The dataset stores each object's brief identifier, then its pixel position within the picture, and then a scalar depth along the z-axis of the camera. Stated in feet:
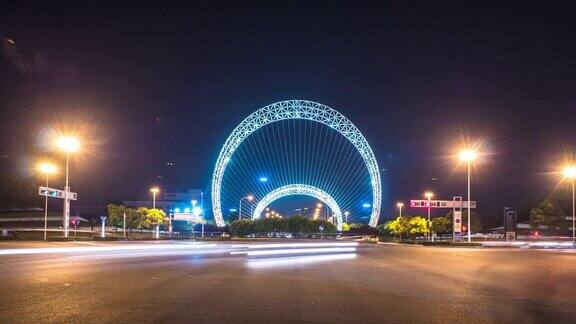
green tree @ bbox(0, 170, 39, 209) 327.06
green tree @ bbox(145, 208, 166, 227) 256.48
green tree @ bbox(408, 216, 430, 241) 241.55
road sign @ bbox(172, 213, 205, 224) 345.92
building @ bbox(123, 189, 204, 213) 551.84
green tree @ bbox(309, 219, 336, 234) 316.72
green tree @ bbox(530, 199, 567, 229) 291.38
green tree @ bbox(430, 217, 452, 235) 254.80
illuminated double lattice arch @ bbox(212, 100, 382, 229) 308.40
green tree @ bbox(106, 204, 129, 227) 250.78
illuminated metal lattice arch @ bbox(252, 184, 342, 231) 419.54
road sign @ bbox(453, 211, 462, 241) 187.01
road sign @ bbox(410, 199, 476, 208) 192.75
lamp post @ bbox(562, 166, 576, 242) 200.79
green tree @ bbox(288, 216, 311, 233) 313.32
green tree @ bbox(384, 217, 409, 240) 251.85
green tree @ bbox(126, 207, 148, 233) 253.34
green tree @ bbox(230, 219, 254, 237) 290.15
